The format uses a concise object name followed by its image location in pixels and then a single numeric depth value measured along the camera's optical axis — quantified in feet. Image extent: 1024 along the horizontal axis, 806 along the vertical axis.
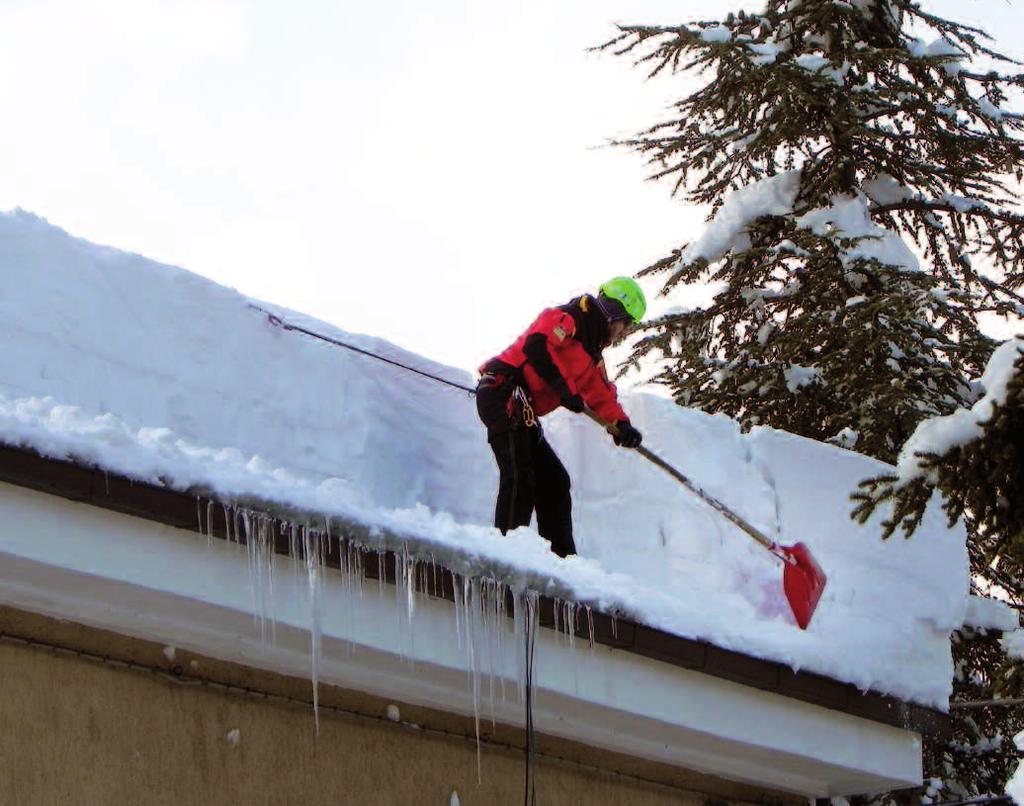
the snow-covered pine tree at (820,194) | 77.87
